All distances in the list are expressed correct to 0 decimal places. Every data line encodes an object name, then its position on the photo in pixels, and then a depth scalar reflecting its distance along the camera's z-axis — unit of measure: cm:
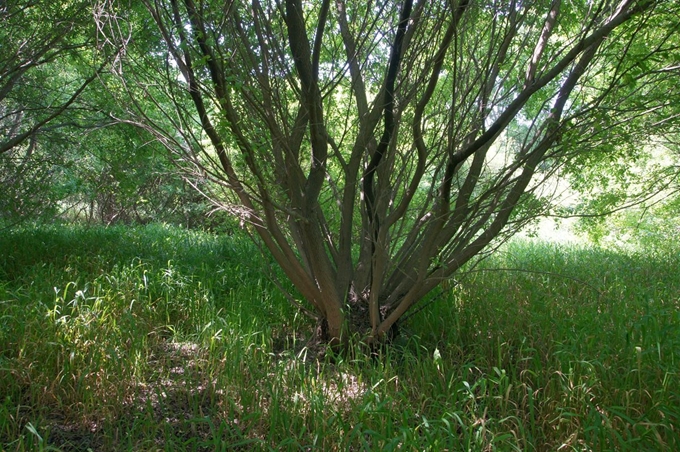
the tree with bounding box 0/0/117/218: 486
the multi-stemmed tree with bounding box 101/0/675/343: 287
